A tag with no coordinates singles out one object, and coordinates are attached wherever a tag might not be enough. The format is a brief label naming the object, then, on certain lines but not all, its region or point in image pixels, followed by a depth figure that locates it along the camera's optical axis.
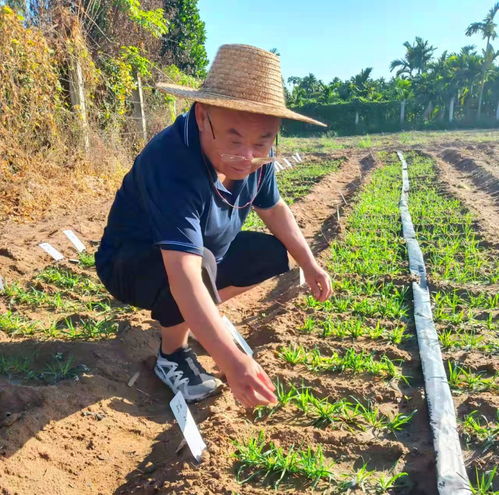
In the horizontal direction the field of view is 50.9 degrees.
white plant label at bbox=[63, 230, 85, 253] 4.22
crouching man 1.64
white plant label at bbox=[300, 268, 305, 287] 2.98
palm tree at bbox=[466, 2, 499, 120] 36.81
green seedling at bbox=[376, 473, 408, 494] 1.65
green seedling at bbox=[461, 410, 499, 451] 1.86
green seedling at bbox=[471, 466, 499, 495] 1.61
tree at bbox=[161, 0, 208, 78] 14.77
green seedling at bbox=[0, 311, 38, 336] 2.79
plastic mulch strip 1.66
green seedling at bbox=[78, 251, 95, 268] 4.05
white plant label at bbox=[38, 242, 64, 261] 4.00
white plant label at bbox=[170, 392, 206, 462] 1.70
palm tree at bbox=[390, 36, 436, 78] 44.91
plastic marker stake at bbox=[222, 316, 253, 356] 2.27
